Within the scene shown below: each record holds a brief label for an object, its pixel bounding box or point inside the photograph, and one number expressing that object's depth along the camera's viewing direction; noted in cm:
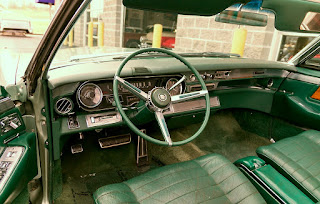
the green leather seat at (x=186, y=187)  134
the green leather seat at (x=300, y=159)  161
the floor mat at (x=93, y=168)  232
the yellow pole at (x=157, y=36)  504
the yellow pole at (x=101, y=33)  823
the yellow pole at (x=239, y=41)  340
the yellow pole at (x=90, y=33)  941
